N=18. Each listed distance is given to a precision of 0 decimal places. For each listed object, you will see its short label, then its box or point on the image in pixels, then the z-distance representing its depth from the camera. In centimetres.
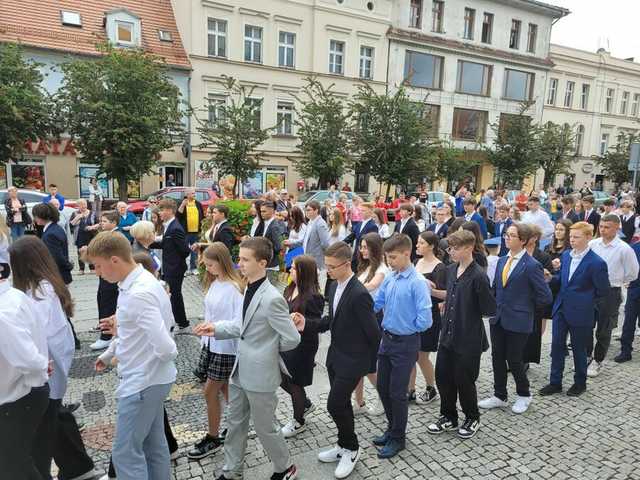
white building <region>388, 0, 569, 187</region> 2981
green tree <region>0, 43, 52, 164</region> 1595
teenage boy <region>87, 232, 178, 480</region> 280
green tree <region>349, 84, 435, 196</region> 2202
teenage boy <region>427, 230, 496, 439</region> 391
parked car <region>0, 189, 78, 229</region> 1357
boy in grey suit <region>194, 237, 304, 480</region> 315
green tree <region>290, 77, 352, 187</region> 2220
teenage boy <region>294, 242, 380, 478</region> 343
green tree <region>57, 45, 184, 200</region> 1648
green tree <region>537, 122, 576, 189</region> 2909
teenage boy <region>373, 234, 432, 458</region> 371
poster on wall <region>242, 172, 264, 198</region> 2298
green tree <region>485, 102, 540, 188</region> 2783
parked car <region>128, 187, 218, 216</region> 1642
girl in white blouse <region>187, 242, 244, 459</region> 370
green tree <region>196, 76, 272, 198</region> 1800
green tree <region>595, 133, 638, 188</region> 3488
